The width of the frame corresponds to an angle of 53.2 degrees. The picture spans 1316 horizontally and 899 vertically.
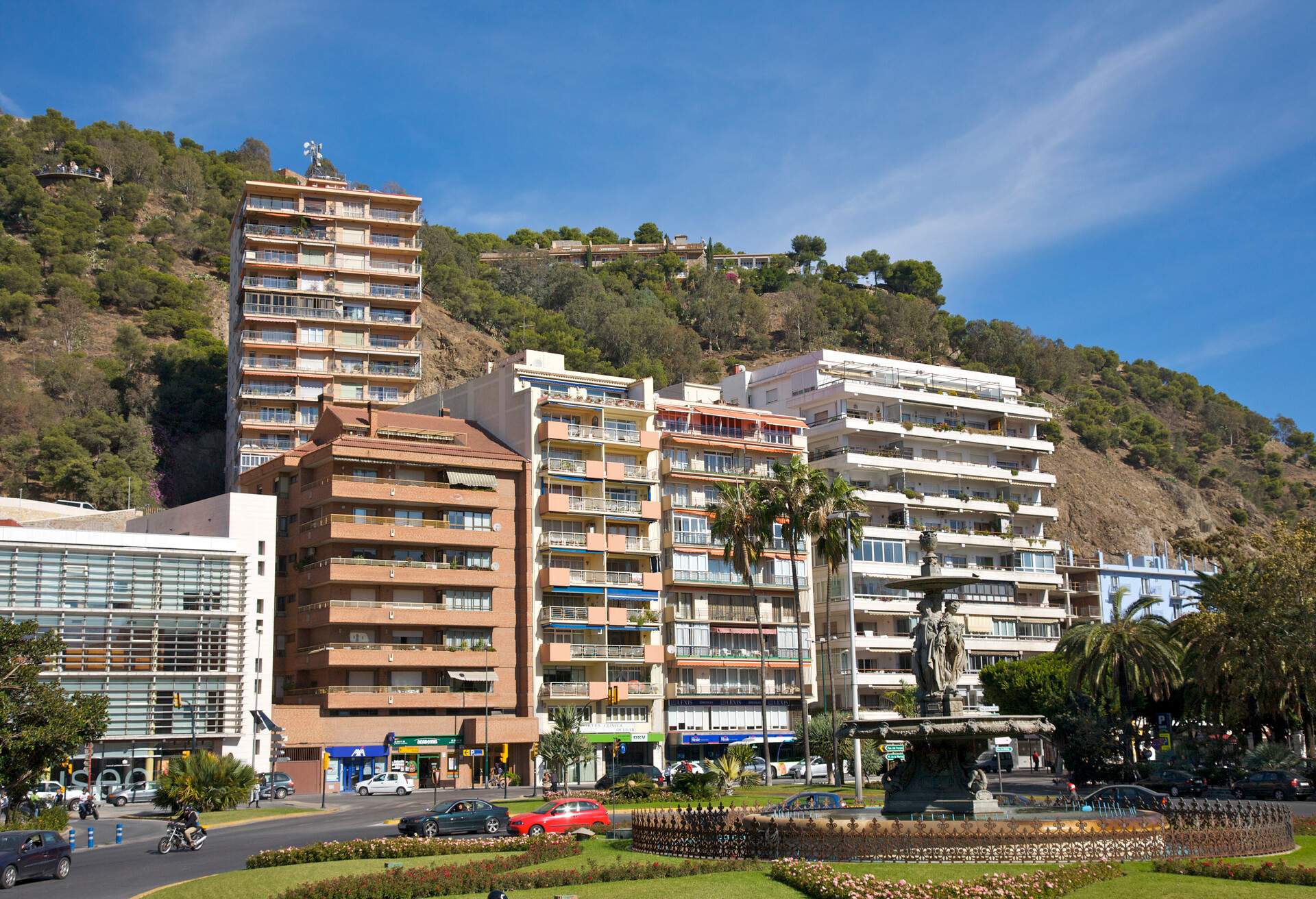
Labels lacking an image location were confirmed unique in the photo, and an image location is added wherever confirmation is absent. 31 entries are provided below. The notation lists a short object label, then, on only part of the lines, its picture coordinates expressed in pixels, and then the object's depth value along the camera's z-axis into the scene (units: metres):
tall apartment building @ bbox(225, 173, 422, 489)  111.69
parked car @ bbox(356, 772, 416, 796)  72.62
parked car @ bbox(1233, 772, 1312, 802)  57.62
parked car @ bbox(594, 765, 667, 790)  64.06
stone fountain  34.66
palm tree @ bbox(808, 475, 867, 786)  76.75
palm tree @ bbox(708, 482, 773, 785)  78.81
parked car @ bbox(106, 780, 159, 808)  67.88
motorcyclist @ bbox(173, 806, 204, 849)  43.28
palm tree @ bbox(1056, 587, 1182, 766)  72.88
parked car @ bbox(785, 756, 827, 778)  80.12
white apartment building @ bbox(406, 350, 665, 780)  84.88
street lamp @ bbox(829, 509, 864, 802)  68.81
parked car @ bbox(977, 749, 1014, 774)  88.12
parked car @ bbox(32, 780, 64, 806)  61.38
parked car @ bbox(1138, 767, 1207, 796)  59.53
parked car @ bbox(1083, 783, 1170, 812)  42.34
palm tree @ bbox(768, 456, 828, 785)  77.12
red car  44.72
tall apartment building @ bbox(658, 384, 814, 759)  90.25
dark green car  44.78
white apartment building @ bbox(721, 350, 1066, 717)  98.31
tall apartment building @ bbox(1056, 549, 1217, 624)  119.12
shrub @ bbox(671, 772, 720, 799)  54.06
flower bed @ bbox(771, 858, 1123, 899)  26.06
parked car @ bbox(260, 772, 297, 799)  69.31
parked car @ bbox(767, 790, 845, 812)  42.62
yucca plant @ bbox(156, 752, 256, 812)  53.88
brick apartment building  78.25
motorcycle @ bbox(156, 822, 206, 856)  43.12
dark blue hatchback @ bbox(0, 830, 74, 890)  35.97
